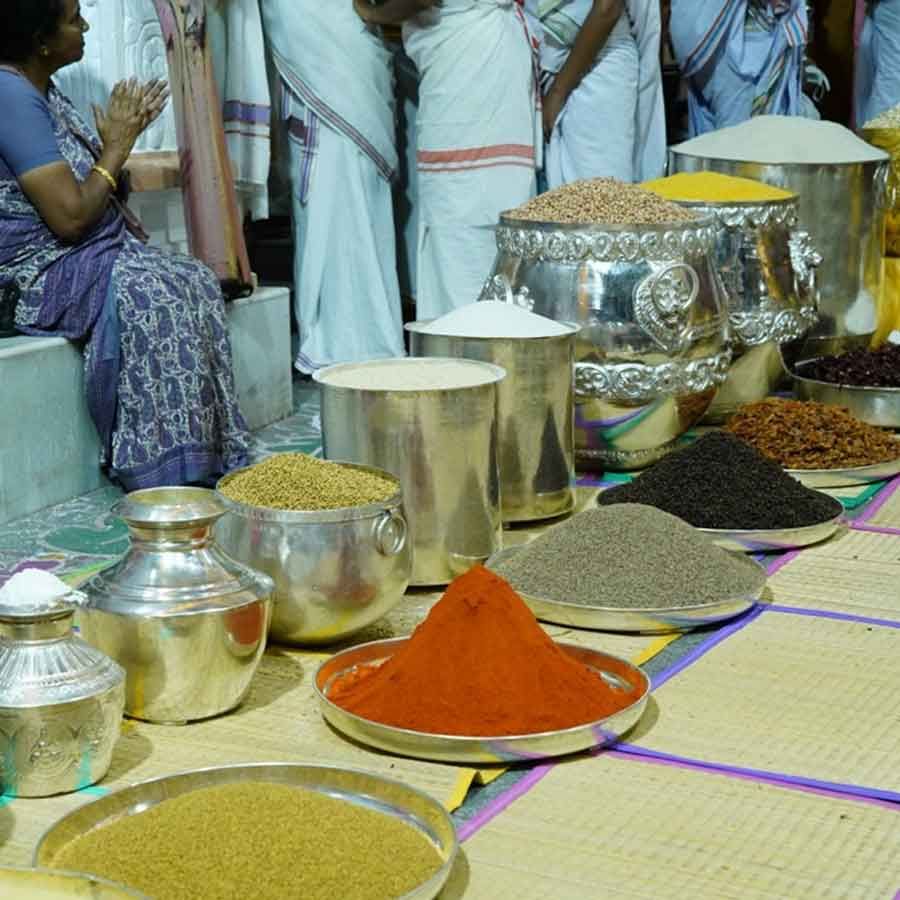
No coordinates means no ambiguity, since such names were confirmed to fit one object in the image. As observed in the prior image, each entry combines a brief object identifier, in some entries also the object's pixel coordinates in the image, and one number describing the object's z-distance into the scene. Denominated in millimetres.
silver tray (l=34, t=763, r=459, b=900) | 1271
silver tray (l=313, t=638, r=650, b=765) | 1462
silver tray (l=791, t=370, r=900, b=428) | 2854
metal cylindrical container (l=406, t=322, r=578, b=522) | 2230
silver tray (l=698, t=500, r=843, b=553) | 2133
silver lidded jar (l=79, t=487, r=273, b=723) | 1516
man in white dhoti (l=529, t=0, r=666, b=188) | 4480
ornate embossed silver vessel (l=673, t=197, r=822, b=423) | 2838
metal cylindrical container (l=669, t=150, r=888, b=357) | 3193
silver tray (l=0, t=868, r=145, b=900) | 1075
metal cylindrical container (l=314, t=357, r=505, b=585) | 1950
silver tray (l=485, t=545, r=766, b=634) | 1826
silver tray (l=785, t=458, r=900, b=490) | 2490
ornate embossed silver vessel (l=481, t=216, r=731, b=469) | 2449
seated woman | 3045
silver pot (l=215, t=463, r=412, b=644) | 1692
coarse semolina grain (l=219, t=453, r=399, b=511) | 1729
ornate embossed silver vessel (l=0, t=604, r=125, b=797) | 1374
